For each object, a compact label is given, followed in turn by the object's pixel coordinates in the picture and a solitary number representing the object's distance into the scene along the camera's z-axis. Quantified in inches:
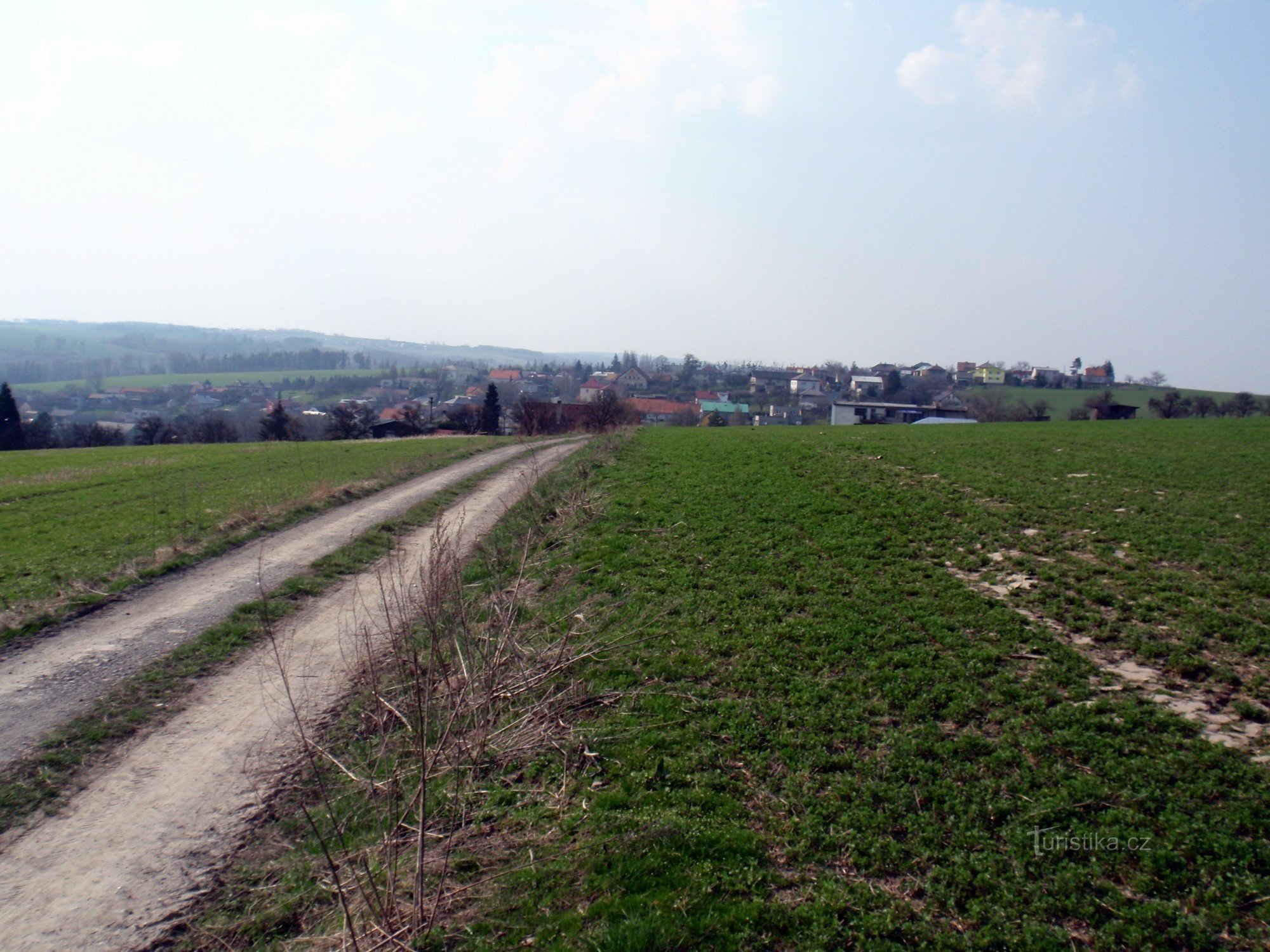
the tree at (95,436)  2356.1
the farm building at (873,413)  2630.4
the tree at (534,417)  2139.5
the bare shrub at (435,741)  156.0
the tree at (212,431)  2652.6
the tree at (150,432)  2434.8
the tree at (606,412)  2192.4
